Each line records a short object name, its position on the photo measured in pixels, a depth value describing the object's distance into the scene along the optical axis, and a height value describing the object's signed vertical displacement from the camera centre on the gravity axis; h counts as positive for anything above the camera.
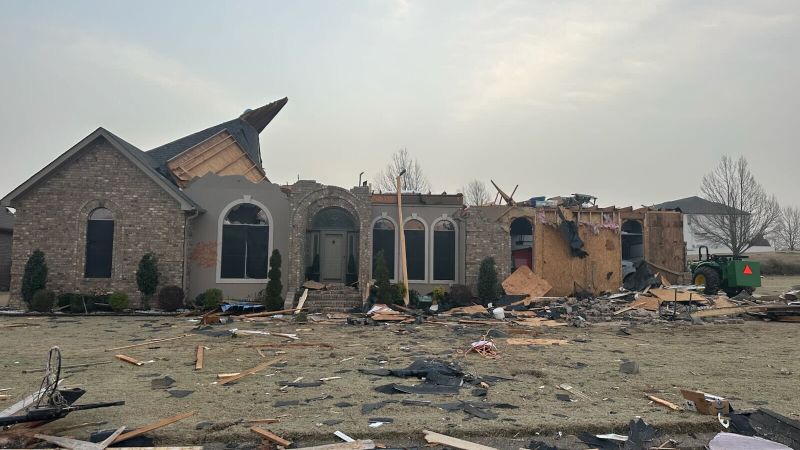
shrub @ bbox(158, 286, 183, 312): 16.80 -1.30
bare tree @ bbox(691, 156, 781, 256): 34.03 +3.70
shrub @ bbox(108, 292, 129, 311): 16.47 -1.39
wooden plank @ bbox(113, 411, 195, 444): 4.72 -1.68
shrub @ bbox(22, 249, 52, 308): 16.39 -0.55
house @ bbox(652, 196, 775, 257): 48.17 +4.21
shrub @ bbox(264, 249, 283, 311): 17.00 -0.88
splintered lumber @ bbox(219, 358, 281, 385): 7.40 -1.76
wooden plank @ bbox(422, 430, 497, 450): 4.58 -1.69
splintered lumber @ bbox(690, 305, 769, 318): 15.33 -1.43
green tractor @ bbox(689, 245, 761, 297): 19.70 -0.42
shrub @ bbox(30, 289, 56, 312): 16.05 -1.35
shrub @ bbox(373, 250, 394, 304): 17.44 -0.70
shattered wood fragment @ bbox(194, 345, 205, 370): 8.31 -1.72
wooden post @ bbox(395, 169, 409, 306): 18.85 +0.83
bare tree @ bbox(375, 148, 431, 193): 41.59 +6.80
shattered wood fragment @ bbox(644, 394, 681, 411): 5.83 -1.67
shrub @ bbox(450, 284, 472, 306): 18.27 -1.22
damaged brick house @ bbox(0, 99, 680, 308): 17.20 +1.17
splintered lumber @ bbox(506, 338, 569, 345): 11.24 -1.78
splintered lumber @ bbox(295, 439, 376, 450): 4.51 -1.68
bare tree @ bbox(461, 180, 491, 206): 49.19 +6.94
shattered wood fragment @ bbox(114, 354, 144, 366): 8.60 -1.76
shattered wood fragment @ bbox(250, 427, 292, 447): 4.70 -1.69
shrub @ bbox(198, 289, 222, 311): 17.05 -1.35
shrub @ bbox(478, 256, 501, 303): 18.77 -0.79
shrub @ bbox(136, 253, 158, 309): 16.81 -0.53
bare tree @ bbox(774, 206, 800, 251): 51.43 +3.61
